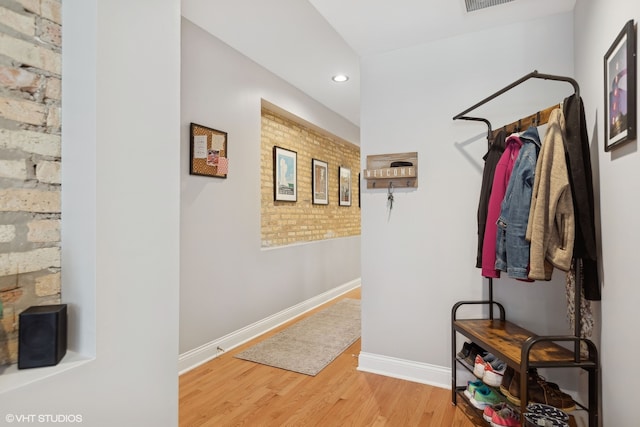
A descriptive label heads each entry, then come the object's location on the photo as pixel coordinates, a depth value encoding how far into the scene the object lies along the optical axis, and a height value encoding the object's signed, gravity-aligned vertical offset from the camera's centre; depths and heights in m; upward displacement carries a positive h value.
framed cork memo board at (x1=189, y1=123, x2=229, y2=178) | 2.63 +0.52
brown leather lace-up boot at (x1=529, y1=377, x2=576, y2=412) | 1.60 -0.86
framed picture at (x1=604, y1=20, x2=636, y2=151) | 1.16 +0.47
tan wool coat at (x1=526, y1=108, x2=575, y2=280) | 1.45 +0.02
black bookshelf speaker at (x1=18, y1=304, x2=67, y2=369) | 0.92 -0.33
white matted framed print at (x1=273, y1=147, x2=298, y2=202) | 3.94 +0.51
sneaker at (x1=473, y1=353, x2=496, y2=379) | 1.85 -0.81
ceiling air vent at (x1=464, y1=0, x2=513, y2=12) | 1.96 +1.25
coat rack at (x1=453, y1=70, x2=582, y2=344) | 1.51 +0.51
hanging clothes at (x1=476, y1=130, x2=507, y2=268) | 1.96 +0.22
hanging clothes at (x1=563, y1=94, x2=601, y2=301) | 1.43 +0.11
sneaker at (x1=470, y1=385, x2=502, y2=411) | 1.87 -1.00
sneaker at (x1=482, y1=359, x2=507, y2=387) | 1.77 -0.82
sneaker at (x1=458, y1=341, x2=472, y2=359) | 2.07 -0.82
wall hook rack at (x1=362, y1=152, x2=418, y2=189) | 2.40 +0.33
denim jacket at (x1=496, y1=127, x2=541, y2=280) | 1.58 +0.03
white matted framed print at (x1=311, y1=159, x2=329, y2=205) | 4.70 +0.51
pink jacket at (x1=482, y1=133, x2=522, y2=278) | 1.81 +0.10
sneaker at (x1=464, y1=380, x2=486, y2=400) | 1.96 -0.99
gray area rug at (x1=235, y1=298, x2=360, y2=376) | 2.71 -1.16
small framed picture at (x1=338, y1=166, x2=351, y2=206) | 5.53 +0.54
